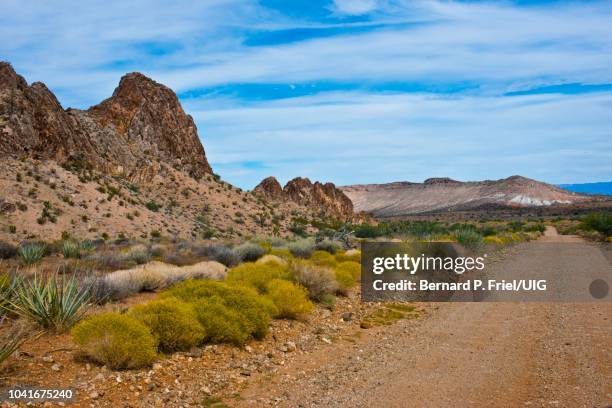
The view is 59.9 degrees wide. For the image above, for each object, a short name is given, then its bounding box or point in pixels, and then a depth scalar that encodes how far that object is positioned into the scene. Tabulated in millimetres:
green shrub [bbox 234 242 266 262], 21688
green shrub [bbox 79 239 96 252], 21909
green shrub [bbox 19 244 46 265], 18344
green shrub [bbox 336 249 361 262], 22202
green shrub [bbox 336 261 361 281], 18486
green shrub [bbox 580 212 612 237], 44094
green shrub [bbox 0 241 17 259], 20094
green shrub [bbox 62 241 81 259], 20672
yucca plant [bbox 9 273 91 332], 8539
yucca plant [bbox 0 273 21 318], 8695
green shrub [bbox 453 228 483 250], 28250
